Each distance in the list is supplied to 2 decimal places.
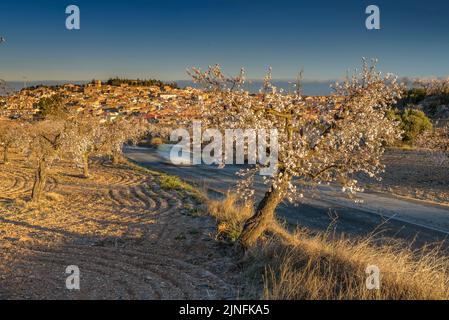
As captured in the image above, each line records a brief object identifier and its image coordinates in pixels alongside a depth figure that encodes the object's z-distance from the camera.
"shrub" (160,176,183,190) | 23.77
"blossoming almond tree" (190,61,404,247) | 9.59
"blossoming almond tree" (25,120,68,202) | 19.23
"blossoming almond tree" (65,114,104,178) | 26.14
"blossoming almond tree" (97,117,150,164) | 33.38
